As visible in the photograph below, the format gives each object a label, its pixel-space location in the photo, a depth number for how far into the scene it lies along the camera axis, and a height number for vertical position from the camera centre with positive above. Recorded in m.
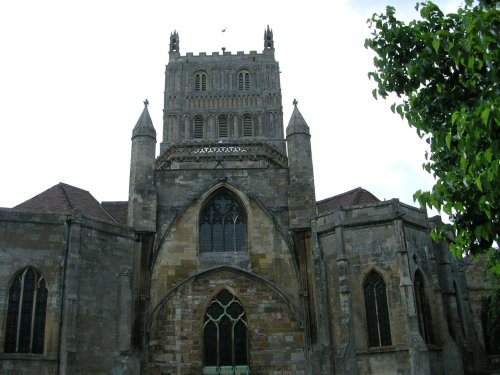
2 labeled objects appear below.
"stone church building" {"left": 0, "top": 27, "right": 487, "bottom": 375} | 20.55 +3.54
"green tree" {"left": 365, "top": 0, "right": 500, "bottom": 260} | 8.09 +4.30
